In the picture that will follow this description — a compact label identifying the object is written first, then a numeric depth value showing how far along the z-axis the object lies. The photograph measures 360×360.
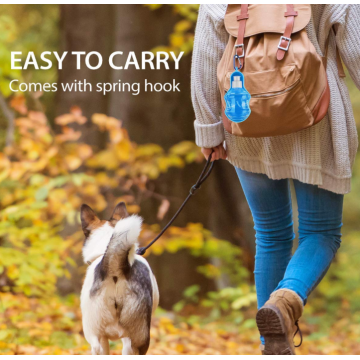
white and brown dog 5.94
